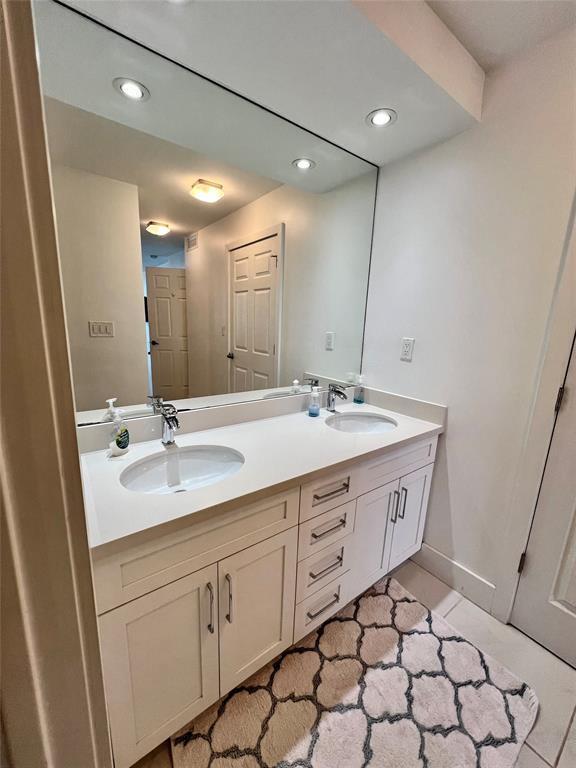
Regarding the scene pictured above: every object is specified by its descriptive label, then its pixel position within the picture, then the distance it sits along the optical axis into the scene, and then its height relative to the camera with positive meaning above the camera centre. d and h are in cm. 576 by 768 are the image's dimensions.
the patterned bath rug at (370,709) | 96 -132
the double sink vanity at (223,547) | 77 -70
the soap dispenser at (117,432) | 111 -43
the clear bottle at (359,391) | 193 -44
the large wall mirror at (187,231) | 104 +37
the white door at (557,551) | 121 -91
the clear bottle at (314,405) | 167 -46
